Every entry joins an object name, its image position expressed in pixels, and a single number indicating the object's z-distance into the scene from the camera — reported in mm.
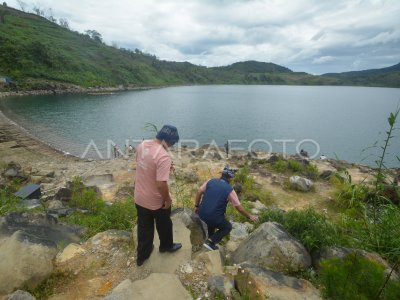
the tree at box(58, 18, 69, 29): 156600
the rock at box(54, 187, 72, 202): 10945
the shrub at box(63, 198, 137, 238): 6774
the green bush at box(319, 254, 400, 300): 2912
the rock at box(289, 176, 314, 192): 14626
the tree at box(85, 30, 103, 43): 172125
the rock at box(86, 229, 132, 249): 5711
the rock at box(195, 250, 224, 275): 4711
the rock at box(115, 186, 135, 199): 12595
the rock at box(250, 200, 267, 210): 11395
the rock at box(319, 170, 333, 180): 16900
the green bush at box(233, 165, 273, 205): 13062
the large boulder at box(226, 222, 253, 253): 6279
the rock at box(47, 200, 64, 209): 9342
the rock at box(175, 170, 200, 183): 15148
